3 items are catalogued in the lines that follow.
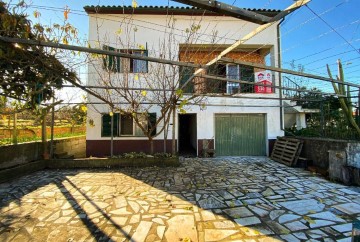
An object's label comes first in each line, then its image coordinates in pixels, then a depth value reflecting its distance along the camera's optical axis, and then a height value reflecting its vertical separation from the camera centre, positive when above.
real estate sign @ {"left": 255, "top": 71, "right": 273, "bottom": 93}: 10.01 +2.42
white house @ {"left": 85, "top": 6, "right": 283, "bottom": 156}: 9.43 +1.90
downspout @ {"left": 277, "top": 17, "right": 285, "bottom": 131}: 10.02 +1.30
